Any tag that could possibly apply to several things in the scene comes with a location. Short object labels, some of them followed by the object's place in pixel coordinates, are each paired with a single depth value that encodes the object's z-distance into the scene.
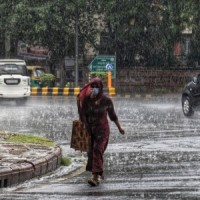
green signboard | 43.78
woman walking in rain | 12.22
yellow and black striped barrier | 42.62
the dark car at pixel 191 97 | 26.55
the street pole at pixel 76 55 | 43.07
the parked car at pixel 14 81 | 35.47
